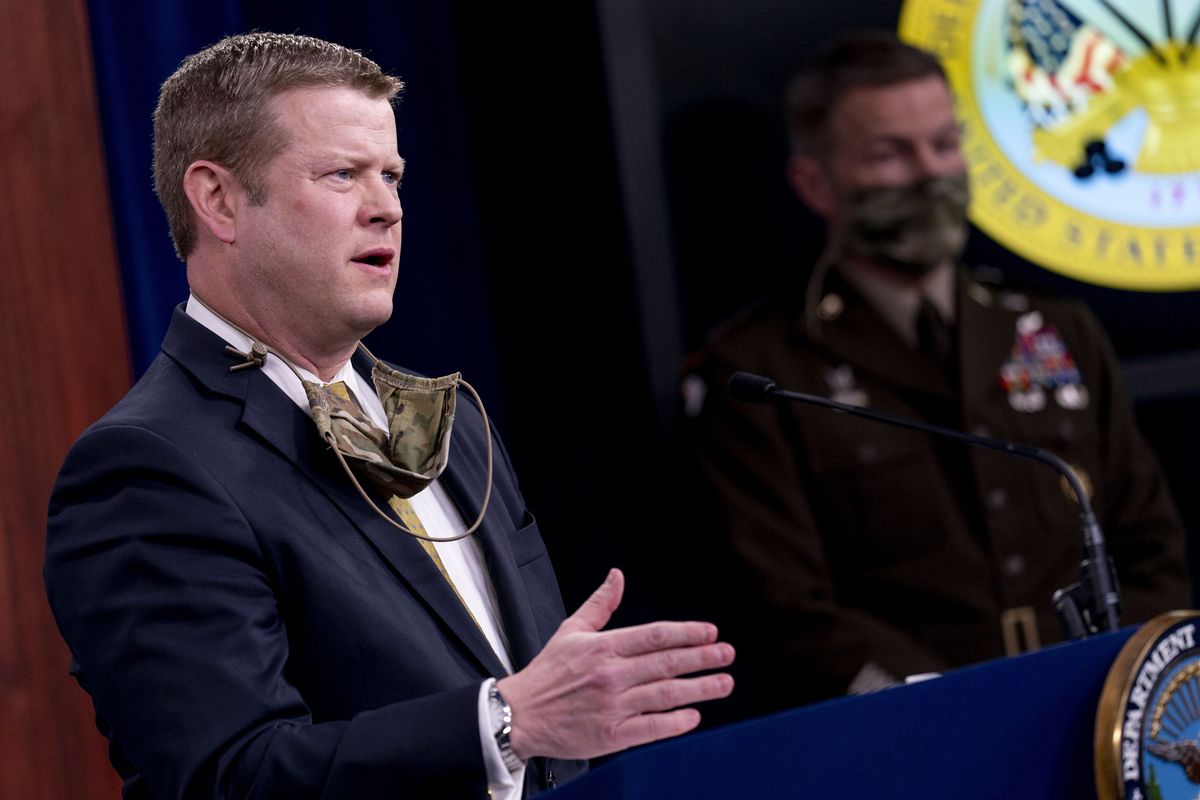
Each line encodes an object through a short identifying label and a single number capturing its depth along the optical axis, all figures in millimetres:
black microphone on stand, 4369
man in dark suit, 3995
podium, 3944
